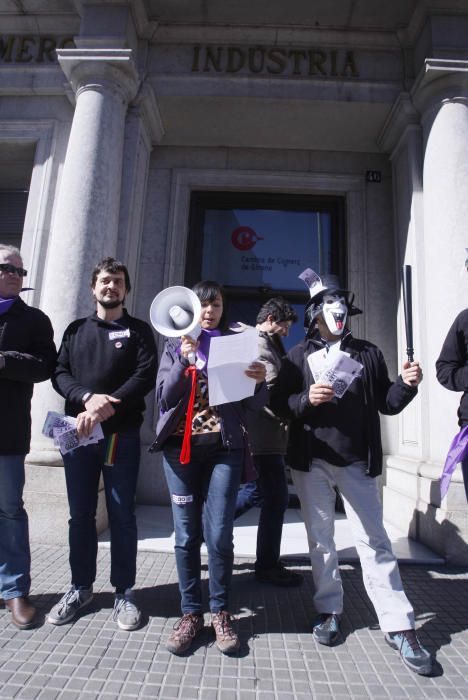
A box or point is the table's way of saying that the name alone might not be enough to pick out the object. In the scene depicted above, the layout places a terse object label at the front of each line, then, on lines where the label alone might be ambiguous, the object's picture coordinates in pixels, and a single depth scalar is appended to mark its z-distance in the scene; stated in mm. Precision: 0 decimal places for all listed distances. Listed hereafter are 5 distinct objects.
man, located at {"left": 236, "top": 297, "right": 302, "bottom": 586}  3594
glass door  6668
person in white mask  2678
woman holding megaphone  2654
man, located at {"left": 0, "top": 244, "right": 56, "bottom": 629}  2914
